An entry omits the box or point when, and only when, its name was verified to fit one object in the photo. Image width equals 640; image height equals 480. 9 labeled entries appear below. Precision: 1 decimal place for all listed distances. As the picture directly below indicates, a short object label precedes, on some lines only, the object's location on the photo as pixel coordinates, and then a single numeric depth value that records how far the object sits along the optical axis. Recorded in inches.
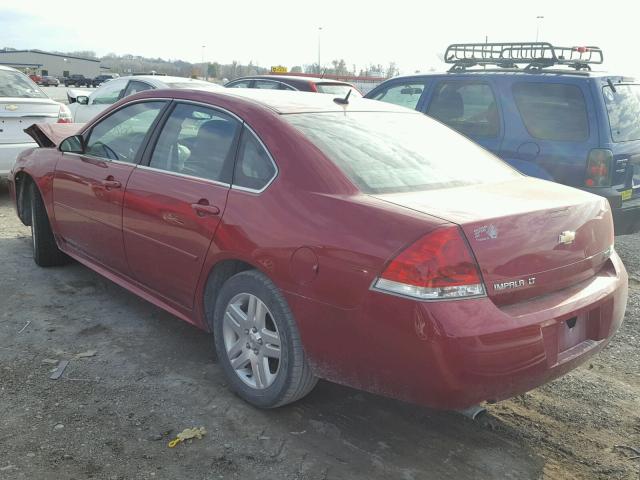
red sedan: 103.9
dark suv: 219.3
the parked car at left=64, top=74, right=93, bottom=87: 2994.6
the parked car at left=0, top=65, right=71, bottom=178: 305.9
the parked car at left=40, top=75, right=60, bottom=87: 2635.6
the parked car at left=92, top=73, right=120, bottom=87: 3016.7
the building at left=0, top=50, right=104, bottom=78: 4237.2
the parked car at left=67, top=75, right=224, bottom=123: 388.8
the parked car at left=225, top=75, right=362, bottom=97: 428.1
